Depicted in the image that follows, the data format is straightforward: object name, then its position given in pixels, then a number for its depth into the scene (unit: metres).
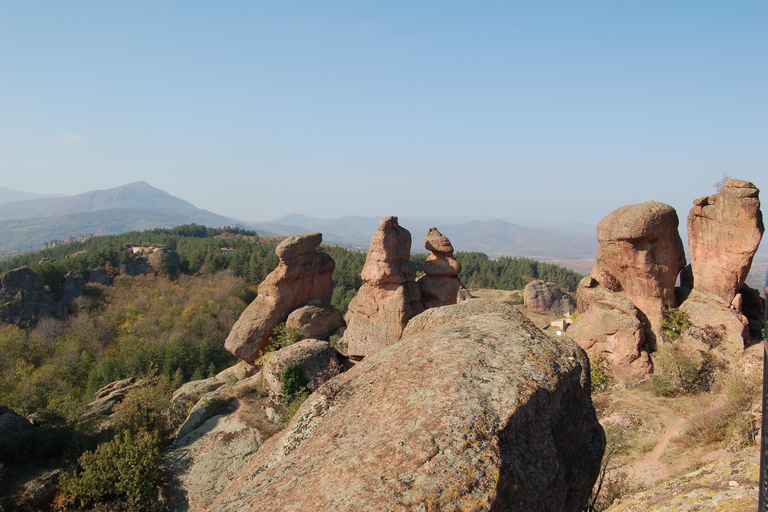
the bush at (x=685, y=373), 21.12
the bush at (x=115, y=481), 13.96
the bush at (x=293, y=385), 17.73
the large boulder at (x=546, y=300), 68.00
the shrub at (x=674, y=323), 22.89
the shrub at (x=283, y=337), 23.00
